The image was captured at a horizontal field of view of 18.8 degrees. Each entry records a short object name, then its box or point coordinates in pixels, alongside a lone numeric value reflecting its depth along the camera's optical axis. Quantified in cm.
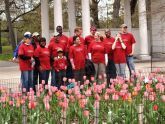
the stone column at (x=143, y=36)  3080
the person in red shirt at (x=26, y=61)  1278
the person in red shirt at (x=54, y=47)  1327
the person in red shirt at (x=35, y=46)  1323
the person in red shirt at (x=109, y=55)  1373
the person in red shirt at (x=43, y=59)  1306
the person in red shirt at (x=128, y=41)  1424
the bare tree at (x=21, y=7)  5141
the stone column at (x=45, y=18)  3309
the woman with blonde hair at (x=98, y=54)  1330
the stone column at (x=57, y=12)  2917
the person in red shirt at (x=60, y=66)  1318
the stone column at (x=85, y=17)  2932
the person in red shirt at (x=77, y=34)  1292
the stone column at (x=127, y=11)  3375
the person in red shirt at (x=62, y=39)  1333
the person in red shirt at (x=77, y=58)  1292
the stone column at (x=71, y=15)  3294
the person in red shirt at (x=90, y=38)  1362
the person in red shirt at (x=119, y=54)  1380
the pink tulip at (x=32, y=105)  728
